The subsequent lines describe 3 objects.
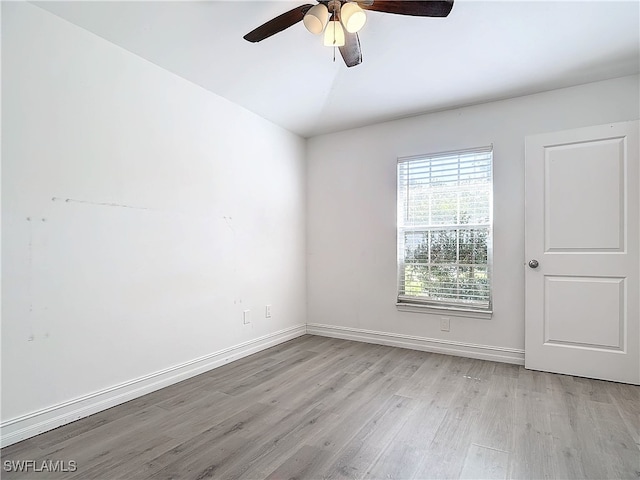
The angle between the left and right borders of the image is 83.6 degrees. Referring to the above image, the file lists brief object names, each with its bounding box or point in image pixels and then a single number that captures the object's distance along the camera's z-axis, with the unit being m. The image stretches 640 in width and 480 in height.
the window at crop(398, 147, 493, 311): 3.47
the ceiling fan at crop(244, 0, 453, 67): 1.84
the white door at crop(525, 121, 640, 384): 2.82
